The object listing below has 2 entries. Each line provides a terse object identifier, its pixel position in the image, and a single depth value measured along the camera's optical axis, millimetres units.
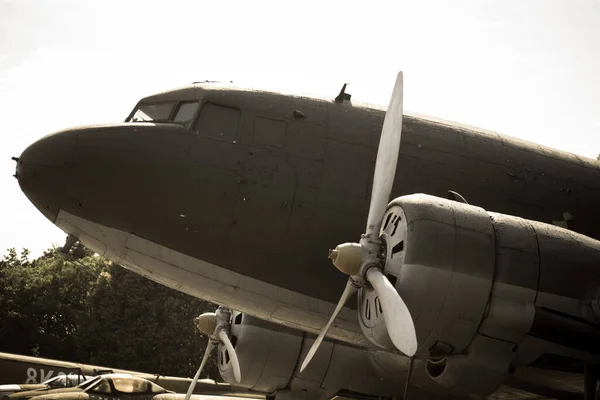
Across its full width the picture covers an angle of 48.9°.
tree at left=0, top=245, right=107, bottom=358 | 46125
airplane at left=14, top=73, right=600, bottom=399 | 7645
